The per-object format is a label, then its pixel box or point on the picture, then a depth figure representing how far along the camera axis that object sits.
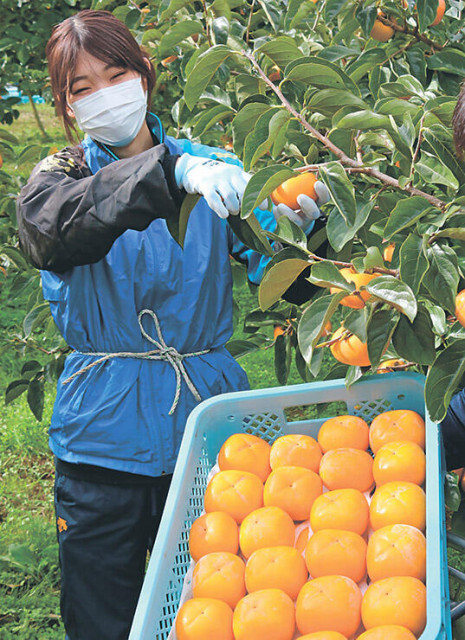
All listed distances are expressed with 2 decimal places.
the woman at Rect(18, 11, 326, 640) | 1.53
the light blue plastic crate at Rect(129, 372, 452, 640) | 0.95
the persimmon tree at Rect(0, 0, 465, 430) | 1.09
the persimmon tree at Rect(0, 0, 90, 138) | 4.09
